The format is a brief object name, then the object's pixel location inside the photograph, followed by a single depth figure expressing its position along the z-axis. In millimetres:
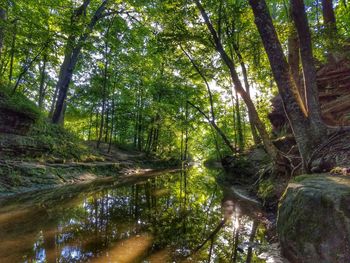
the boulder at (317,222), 2711
